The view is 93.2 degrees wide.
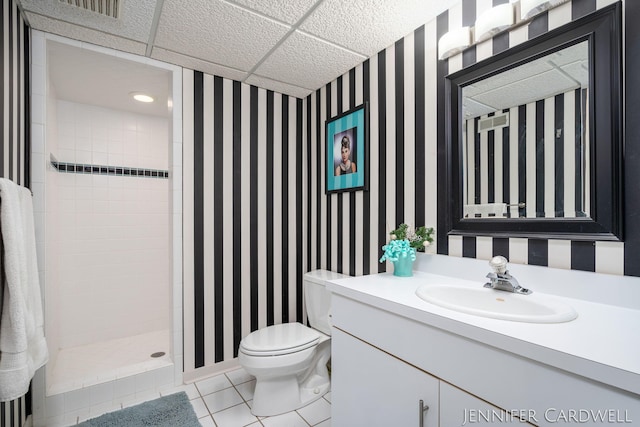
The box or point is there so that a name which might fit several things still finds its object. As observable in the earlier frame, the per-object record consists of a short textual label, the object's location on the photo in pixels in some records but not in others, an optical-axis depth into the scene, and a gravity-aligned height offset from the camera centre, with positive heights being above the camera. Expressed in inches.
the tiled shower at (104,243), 68.1 -8.7
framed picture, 78.2 +17.3
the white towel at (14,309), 39.4 -12.3
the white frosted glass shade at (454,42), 54.6 +31.5
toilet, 65.8 -32.8
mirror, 39.8 +11.5
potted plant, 59.5 -7.0
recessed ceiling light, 94.5 +38.0
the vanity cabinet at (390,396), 33.6 -24.0
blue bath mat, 64.5 -44.4
